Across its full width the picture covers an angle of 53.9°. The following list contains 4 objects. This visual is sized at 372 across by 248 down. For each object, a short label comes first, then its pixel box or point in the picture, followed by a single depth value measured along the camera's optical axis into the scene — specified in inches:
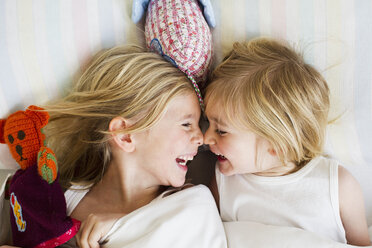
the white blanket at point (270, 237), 36.4
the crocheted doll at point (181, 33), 39.4
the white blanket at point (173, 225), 37.1
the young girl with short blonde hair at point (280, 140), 39.4
